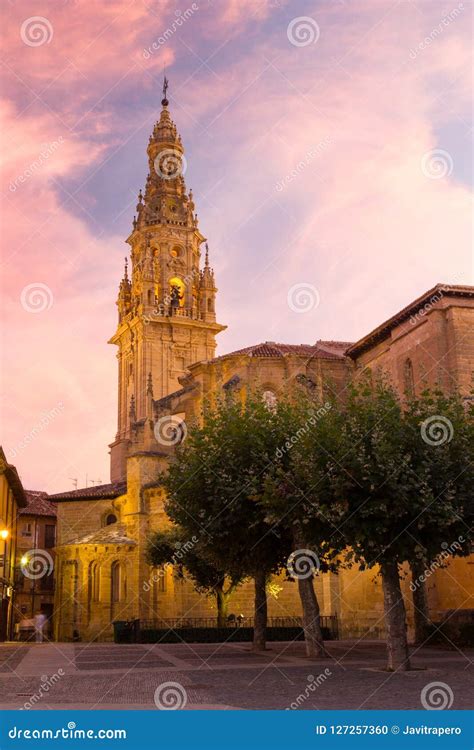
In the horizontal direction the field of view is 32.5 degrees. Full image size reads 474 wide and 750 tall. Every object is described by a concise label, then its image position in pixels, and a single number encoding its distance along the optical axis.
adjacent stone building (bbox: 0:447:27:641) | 35.32
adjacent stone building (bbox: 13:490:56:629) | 53.69
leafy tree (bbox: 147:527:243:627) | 30.73
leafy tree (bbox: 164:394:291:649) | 20.91
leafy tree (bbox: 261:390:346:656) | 17.39
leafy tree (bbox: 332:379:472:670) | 16.58
